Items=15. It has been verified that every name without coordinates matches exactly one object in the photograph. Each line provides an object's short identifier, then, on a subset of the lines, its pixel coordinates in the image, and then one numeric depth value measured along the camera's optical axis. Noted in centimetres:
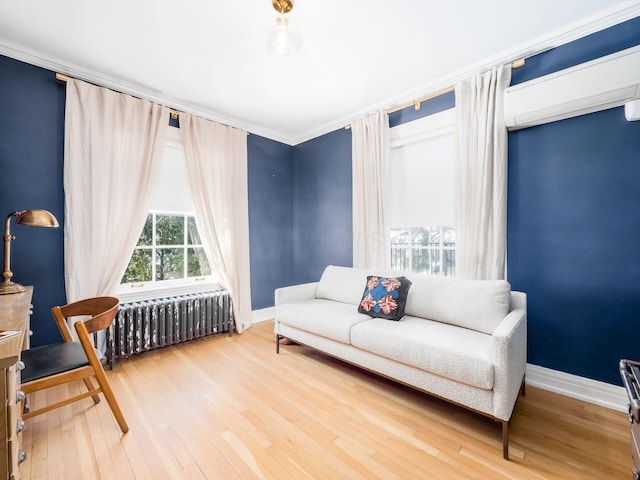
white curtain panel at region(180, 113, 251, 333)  333
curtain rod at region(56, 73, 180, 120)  316
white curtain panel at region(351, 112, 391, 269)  324
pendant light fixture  168
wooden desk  84
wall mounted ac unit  188
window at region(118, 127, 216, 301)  315
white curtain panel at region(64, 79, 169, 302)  256
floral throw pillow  242
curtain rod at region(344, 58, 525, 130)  275
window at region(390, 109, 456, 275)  287
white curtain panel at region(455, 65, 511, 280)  241
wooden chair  152
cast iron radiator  269
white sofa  162
